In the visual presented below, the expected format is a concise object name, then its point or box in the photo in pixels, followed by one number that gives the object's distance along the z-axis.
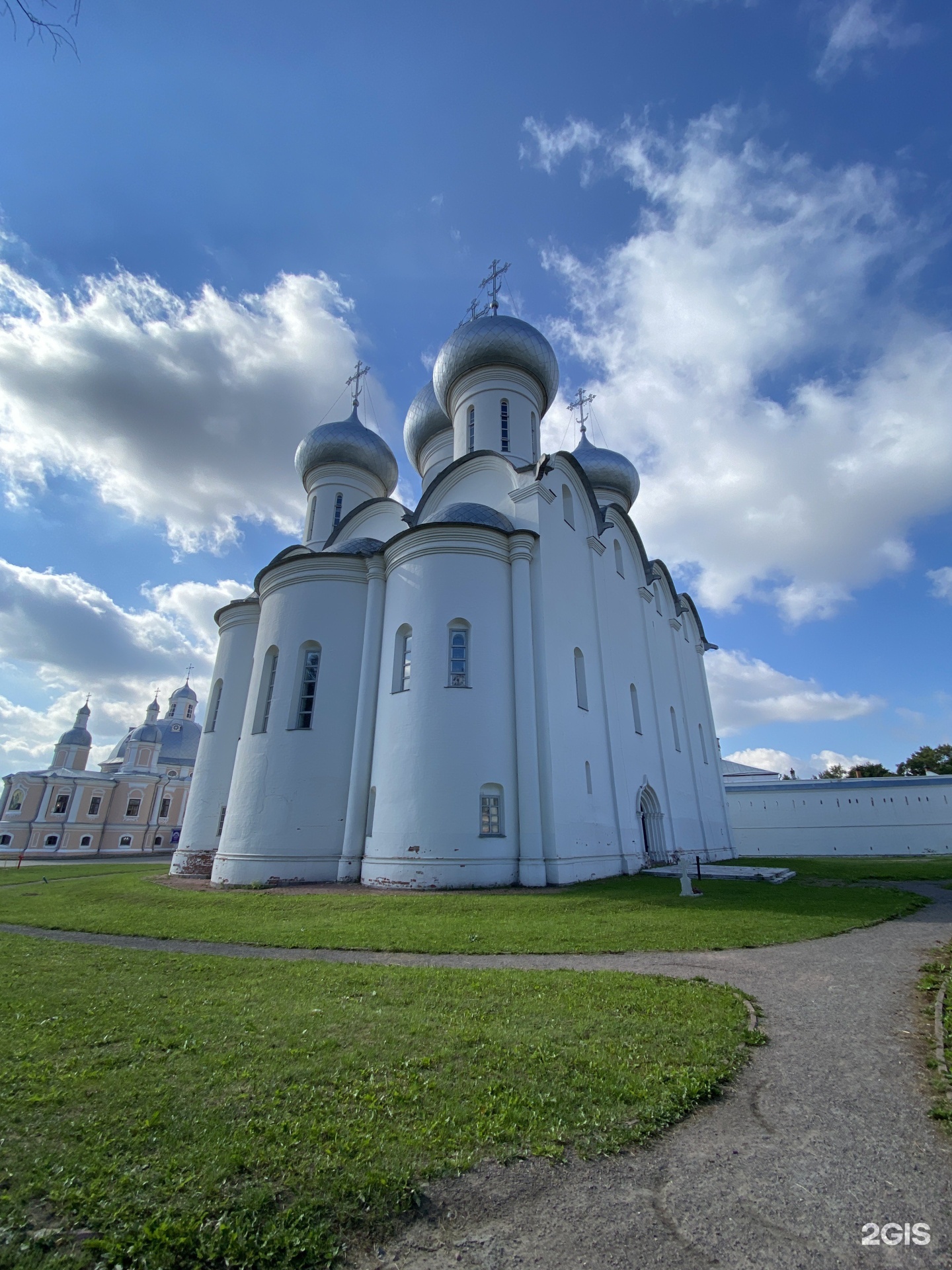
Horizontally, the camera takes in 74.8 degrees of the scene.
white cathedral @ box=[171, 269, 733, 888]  14.75
